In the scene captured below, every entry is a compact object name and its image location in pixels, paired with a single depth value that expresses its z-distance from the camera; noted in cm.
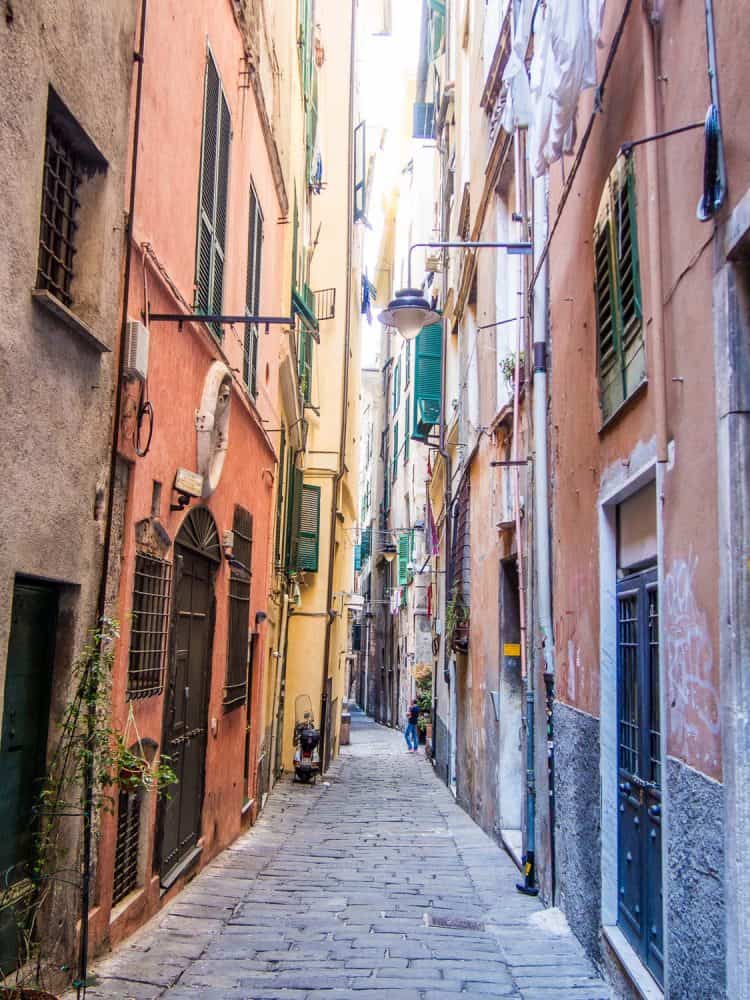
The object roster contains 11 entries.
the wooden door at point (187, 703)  754
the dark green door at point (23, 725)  454
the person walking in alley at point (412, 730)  2508
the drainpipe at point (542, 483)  798
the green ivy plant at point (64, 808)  462
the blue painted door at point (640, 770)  509
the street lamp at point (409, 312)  865
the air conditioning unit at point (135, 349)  573
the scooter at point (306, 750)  1677
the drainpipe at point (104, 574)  504
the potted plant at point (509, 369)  988
